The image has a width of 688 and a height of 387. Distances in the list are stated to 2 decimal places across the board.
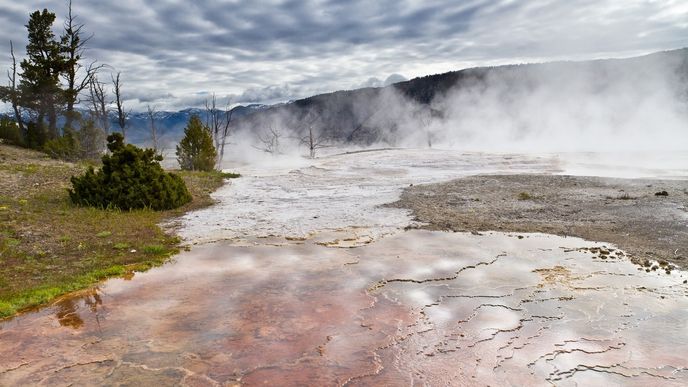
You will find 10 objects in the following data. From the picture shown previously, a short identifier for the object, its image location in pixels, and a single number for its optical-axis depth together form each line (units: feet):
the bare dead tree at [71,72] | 90.48
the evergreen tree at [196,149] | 84.74
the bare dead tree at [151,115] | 112.88
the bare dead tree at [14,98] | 91.85
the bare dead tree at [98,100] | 102.46
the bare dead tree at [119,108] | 100.91
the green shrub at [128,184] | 40.68
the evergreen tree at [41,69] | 88.33
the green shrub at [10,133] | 88.12
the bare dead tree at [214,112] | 125.23
